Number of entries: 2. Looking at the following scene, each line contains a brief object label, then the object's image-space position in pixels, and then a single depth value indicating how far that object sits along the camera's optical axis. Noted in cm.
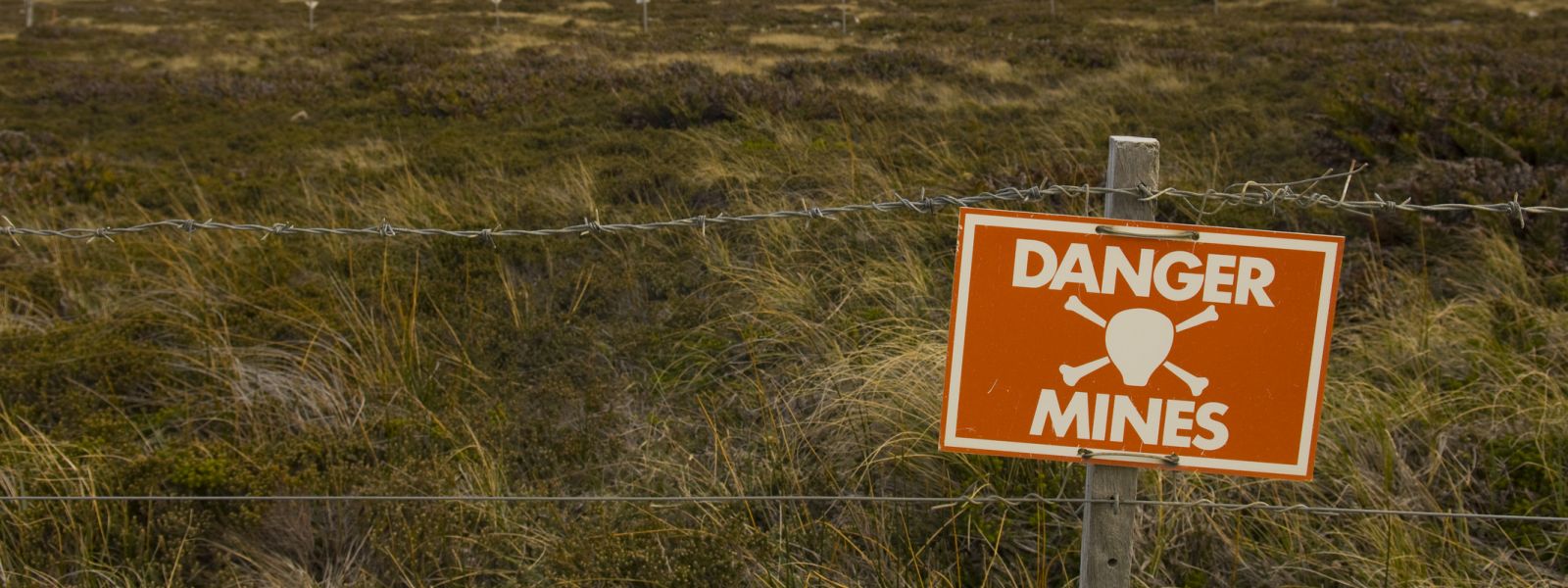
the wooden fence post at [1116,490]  201
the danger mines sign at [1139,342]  196
